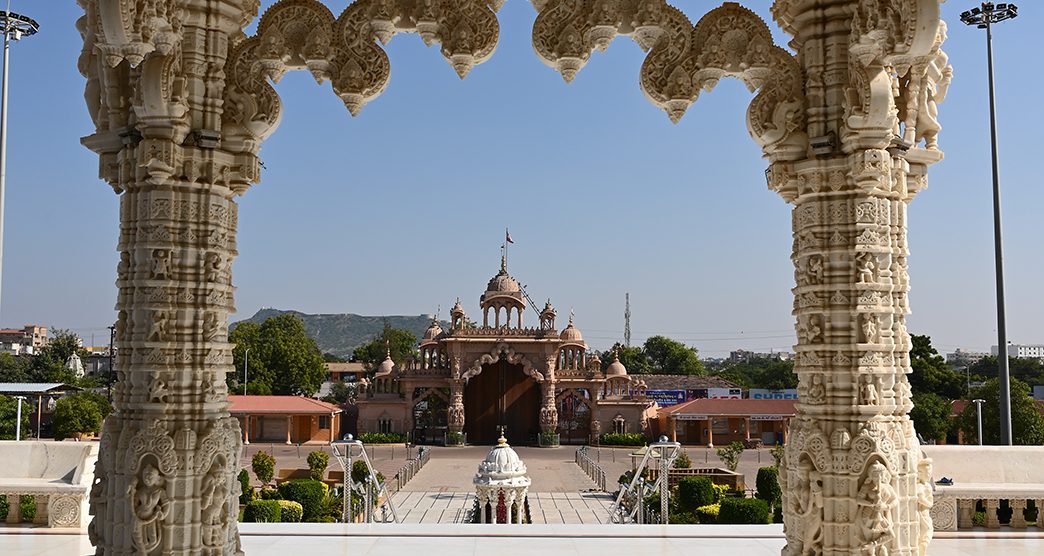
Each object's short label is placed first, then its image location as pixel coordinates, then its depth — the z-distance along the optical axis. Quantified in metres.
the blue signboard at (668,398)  55.12
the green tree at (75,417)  34.47
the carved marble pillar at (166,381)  5.34
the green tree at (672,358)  79.75
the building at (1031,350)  174.88
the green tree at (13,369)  58.09
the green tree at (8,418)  32.22
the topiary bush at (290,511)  18.80
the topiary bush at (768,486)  21.59
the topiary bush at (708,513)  18.77
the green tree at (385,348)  75.88
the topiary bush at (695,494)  20.73
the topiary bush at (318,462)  28.14
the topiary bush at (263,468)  26.50
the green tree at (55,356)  58.19
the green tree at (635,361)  76.88
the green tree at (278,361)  55.00
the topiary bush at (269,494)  20.67
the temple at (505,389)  45.19
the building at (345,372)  81.72
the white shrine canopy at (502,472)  16.27
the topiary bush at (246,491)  21.31
